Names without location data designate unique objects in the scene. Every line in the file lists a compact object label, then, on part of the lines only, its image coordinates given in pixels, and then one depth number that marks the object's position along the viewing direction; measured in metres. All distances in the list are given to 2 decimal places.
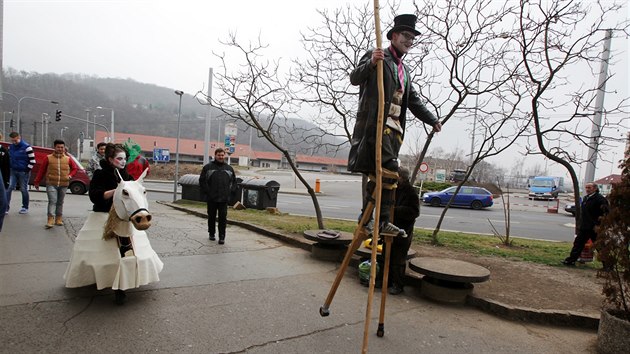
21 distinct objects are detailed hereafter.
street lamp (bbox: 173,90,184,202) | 20.76
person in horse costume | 3.71
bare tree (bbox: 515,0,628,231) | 6.86
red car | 16.06
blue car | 25.64
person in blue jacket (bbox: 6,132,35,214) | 8.45
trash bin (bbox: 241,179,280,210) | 14.73
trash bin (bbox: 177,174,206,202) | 16.33
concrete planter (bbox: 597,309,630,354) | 3.36
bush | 3.54
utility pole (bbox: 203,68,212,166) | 19.04
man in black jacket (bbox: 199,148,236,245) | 7.13
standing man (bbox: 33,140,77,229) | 7.57
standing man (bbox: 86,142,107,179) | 5.72
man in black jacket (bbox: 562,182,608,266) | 7.02
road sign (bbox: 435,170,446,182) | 42.40
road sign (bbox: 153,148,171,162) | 37.28
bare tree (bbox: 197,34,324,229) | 8.28
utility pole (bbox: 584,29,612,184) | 7.32
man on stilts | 3.04
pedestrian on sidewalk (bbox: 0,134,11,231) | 7.54
